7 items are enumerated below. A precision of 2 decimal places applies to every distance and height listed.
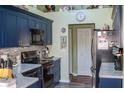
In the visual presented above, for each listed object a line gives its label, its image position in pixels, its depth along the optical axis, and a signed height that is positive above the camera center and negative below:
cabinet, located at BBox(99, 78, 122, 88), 1.52 -0.58
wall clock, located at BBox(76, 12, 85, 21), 3.12 +0.83
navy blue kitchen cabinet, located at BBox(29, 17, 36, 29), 2.49 +0.53
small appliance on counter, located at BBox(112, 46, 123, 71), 1.67 -0.33
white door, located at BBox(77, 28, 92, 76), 3.97 -0.28
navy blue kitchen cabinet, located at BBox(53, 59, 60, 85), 3.02 -0.80
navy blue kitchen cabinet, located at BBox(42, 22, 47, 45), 2.94 +0.36
